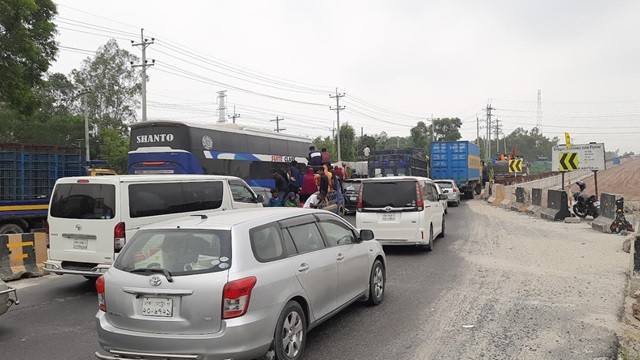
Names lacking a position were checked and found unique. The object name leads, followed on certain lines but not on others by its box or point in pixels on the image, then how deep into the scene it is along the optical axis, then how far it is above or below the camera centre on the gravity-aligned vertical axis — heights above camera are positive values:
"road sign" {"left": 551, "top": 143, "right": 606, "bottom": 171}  19.55 +0.74
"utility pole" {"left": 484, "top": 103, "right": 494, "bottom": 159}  84.00 +9.88
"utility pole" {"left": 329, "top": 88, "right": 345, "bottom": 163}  67.79 +10.68
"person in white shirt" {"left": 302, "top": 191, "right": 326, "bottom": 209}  14.40 -0.57
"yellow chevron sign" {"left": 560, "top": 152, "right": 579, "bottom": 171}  19.47 +0.59
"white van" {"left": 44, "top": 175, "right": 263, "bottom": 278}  7.81 -0.50
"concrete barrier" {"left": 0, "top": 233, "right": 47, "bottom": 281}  9.44 -1.34
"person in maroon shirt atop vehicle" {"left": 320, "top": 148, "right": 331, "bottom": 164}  17.74 +0.92
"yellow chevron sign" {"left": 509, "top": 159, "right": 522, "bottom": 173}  35.59 +0.86
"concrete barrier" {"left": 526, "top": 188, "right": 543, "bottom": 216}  20.70 -1.15
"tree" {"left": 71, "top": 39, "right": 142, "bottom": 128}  56.97 +11.53
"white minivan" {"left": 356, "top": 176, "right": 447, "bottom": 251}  11.03 -0.71
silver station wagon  4.21 -0.97
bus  16.69 +1.21
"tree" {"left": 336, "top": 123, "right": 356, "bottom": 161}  74.75 +5.88
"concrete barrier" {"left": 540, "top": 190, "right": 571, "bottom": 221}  18.23 -1.16
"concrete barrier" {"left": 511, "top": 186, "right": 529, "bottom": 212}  22.77 -1.15
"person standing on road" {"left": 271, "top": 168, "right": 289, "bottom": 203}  16.23 -0.11
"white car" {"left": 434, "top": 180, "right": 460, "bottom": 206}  25.70 -0.57
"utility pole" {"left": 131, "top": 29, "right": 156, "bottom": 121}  35.12 +9.33
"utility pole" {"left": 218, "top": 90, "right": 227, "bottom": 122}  73.81 +11.40
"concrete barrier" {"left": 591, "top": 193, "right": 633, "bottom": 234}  14.44 -1.30
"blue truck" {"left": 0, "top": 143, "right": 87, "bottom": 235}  12.95 +0.20
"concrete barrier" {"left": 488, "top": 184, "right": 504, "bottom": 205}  27.59 -1.00
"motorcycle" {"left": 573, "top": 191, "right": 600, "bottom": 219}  17.44 -1.09
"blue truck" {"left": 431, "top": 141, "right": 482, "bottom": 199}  29.97 +1.04
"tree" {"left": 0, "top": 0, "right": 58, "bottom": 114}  16.41 +4.69
